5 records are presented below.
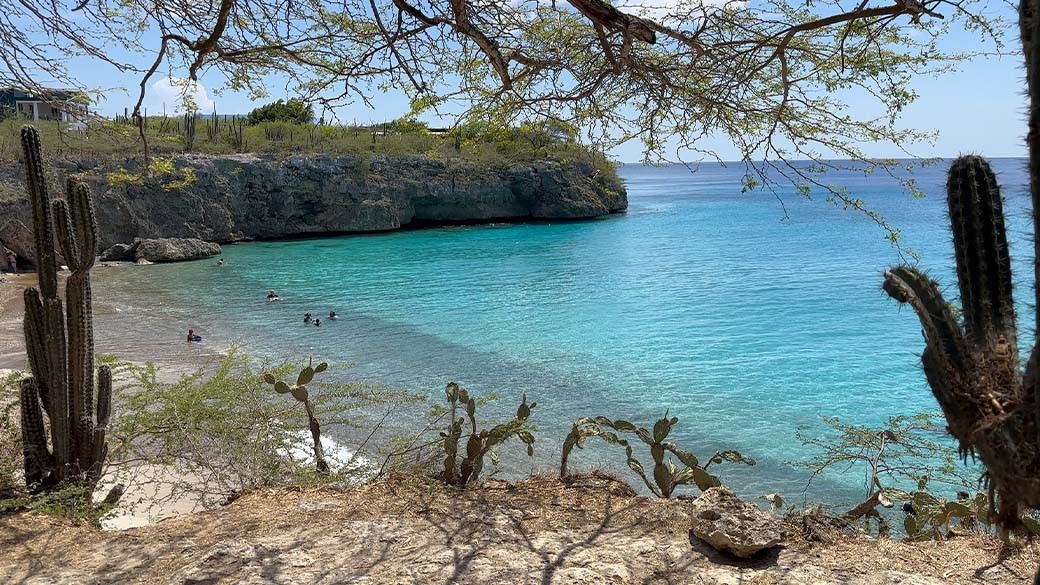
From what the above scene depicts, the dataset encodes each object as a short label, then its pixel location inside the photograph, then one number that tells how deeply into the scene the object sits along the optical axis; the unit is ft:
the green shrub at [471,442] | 14.84
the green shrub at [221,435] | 17.53
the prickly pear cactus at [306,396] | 16.71
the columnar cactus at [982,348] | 6.04
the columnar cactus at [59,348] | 15.96
